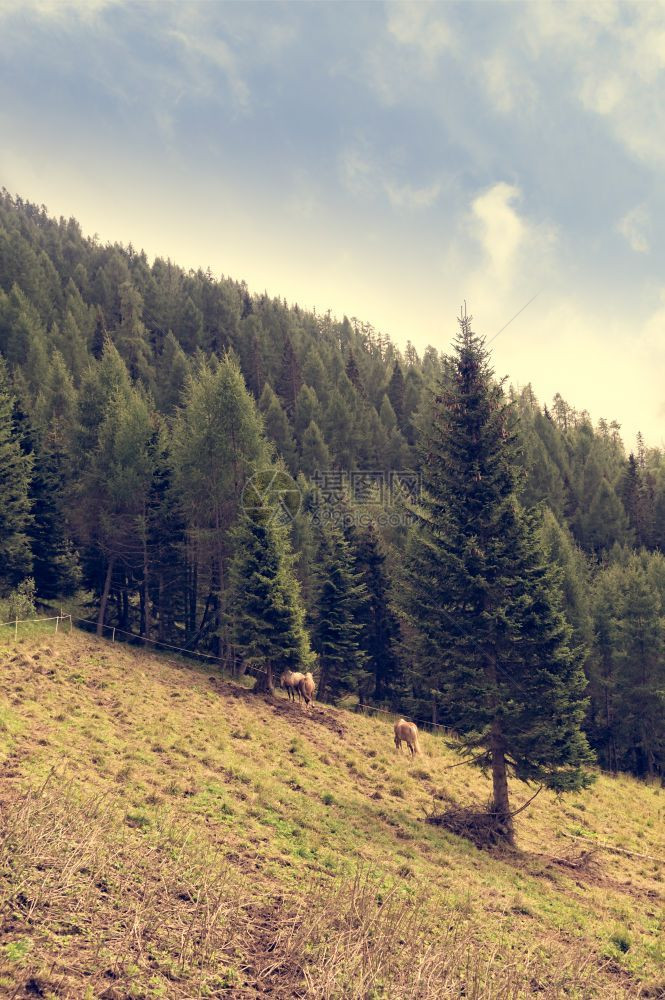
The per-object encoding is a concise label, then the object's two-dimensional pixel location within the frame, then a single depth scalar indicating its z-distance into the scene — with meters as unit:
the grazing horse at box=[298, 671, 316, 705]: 27.84
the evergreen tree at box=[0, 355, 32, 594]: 34.54
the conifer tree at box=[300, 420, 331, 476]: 75.75
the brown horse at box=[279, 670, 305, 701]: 27.97
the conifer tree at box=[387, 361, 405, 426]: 103.18
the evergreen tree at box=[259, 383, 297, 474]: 77.69
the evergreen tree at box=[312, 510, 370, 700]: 42.34
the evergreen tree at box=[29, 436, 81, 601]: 39.41
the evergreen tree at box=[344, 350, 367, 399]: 103.25
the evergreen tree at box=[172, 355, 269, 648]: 34.44
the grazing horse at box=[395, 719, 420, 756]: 24.30
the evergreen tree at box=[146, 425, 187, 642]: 38.16
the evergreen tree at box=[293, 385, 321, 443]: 86.00
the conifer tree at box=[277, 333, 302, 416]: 99.44
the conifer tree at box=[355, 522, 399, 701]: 48.75
